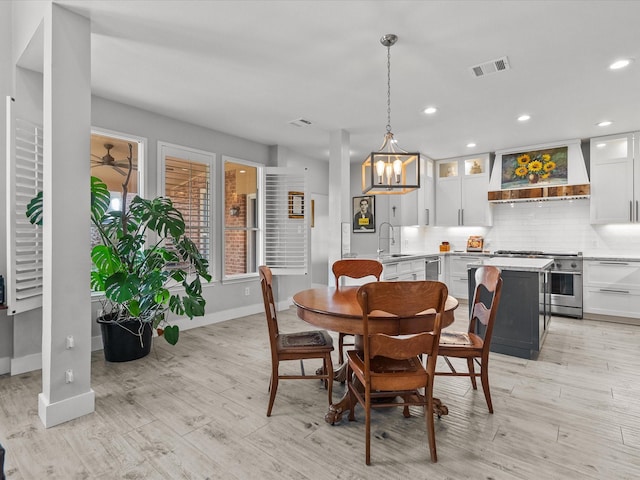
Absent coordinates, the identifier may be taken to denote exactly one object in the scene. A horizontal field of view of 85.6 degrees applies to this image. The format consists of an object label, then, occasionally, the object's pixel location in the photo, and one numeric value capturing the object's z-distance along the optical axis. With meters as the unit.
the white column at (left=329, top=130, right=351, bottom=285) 4.82
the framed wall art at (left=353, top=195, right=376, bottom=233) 6.77
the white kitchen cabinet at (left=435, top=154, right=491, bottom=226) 6.16
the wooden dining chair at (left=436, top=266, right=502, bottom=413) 2.30
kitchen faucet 6.45
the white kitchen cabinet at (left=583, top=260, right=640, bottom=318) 4.66
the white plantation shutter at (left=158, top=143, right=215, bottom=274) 4.32
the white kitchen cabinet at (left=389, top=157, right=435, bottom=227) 6.21
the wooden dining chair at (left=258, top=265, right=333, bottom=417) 2.31
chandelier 2.83
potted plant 3.09
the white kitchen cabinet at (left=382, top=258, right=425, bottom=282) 4.59
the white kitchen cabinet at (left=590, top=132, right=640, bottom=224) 4.84
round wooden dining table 1.91
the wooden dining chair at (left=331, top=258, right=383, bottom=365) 3.25
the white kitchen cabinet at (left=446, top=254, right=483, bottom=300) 6.18
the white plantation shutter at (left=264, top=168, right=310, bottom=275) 5.30
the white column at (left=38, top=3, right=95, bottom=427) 2.20
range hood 5.23
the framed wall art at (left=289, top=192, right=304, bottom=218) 5.42
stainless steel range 5.00
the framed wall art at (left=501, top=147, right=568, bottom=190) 5.41
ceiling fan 3.95
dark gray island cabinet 3.37
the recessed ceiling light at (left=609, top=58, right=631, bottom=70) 2.91
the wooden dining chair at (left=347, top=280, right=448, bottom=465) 1.74
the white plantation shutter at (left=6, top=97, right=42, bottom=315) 2.55
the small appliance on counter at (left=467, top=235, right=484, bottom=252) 6.35
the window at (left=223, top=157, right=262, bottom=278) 5.09
